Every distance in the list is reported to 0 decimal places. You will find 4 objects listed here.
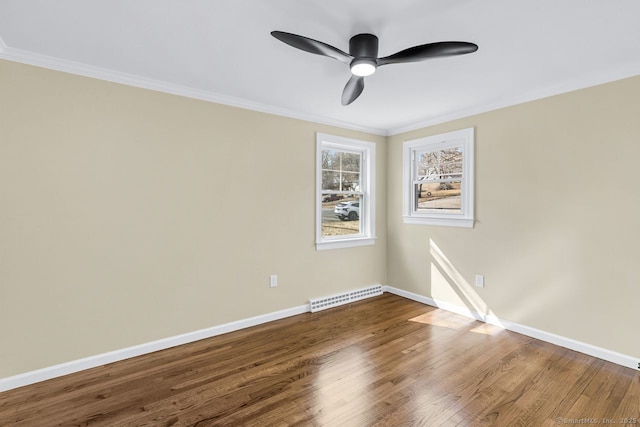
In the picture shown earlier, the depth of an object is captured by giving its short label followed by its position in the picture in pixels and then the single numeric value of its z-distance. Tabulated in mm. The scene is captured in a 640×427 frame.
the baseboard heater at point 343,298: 3834
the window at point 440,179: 3654
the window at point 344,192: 3963
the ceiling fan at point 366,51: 1796
